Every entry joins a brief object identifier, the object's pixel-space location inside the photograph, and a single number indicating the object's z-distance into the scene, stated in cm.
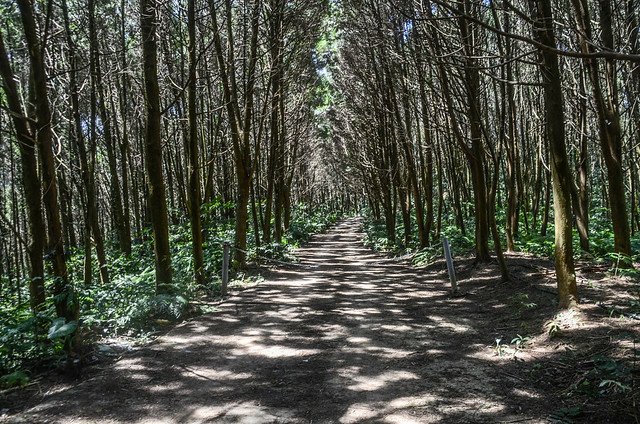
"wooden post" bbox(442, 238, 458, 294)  884
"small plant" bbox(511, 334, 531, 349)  546
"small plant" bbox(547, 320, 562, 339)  547
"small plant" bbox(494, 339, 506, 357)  537
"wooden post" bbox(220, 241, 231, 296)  952
